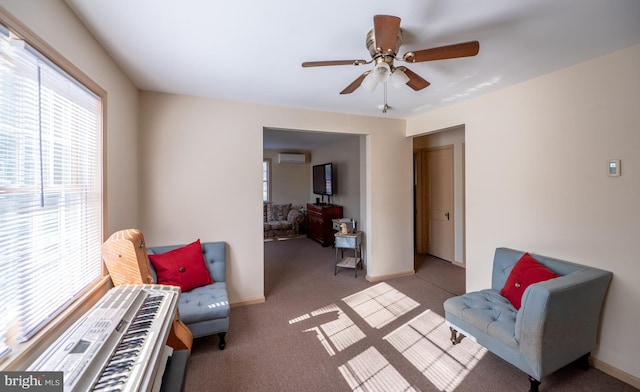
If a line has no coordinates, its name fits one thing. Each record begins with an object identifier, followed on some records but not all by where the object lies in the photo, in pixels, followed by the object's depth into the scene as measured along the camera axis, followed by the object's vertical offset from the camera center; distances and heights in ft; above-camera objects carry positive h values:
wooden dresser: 19.24 -2.10
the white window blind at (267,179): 24.67 +1.69
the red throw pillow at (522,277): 6.53 -2.26
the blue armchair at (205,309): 6.94 -3.22
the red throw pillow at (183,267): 7.80 -2.32
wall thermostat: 6.09 +0.64
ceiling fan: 4.18 +2.73
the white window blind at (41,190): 3.22 +0.13
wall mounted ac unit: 24.06 +3.77
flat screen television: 20.03 +1.35
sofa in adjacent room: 22.11 -2.35
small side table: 12.96 -2.62
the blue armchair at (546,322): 5.30 -3.15
